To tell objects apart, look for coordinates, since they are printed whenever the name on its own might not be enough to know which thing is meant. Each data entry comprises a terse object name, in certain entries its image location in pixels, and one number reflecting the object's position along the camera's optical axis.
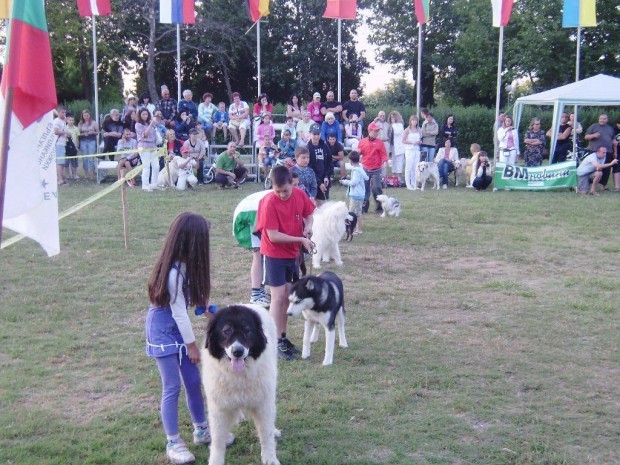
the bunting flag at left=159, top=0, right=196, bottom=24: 20.22
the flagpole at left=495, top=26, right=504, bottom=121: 20.38
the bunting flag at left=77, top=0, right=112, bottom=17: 19.50
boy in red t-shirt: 5.75
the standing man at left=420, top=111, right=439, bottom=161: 19.34
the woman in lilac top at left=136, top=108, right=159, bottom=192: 16.92
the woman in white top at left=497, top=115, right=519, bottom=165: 19.41
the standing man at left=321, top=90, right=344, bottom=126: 18.56
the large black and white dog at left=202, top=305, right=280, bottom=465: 3.93
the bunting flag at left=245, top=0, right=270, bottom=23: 20.53
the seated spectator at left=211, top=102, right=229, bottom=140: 19.59
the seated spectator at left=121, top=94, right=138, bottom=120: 18.99
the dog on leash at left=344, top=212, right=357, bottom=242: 10.97
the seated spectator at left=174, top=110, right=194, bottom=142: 18.72
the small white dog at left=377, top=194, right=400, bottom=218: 13.58
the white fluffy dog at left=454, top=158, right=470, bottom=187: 19.66
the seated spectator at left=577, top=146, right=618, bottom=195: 17.52
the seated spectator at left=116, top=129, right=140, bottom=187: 17.26
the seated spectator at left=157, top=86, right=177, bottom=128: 18.80
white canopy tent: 18.12
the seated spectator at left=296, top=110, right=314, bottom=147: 17.44
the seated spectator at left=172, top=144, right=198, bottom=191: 17.27
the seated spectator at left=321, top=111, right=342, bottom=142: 16.06
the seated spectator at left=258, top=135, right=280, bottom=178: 17.53
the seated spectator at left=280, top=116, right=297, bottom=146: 17.99
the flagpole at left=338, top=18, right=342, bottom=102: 21.45
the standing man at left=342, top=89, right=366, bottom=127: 19.23
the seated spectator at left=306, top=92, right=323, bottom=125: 18.48
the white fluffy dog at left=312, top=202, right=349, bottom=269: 9.59
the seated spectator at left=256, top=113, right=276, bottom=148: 18.22
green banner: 18.16
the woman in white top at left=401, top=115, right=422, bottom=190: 18.50
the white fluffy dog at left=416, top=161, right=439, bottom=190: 18.23
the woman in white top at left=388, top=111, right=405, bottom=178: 18.97
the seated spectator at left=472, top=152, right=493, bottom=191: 18.39
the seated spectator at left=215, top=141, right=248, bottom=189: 17.45
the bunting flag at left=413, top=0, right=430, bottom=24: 21.23
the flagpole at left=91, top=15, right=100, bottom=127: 20.66
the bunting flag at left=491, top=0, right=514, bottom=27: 20.30
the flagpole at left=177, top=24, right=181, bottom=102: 21.39
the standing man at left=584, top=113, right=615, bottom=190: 17.88
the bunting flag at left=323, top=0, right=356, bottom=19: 21.01
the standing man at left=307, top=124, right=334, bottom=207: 11.46
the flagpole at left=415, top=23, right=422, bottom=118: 22.37
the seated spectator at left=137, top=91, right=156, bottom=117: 19.06
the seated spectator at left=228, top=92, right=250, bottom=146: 19.41
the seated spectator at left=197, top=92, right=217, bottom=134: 19.59
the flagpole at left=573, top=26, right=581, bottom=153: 18.95
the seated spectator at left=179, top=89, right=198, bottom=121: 18.92
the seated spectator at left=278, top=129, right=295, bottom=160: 17.14
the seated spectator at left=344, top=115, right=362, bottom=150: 19.12
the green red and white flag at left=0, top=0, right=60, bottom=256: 3.69
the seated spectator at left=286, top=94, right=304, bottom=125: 18.59
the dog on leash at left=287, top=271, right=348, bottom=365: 5.75
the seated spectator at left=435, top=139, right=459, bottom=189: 19.17
